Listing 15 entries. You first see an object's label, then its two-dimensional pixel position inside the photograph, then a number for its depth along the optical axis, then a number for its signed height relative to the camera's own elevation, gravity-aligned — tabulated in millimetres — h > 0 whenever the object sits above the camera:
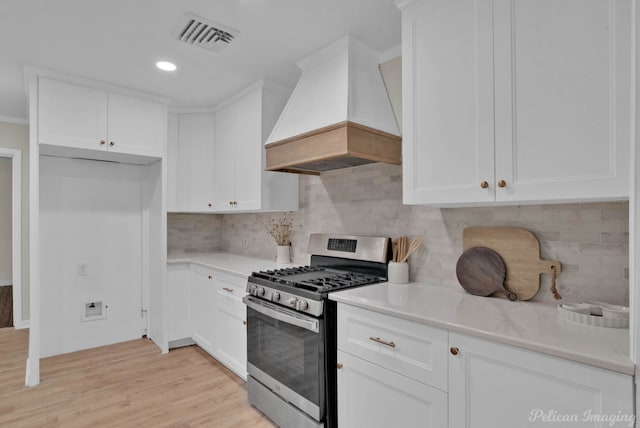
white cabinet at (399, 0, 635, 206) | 1238 +462
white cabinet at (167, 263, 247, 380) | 2736 -844
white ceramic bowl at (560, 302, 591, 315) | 1410 -368
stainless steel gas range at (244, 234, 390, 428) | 1906 -669
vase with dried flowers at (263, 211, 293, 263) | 3209 -174
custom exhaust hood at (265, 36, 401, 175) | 2057 +611
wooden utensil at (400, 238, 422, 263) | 2156 -188
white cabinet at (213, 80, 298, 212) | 2957 +524
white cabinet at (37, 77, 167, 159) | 2760 +793
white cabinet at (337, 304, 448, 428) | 1459 -702
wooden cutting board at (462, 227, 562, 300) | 1711 -211
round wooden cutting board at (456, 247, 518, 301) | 1811 -298
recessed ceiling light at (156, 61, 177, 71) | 2592 +1101
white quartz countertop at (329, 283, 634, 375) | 1111 -418
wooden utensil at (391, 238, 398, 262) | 2289 -228
